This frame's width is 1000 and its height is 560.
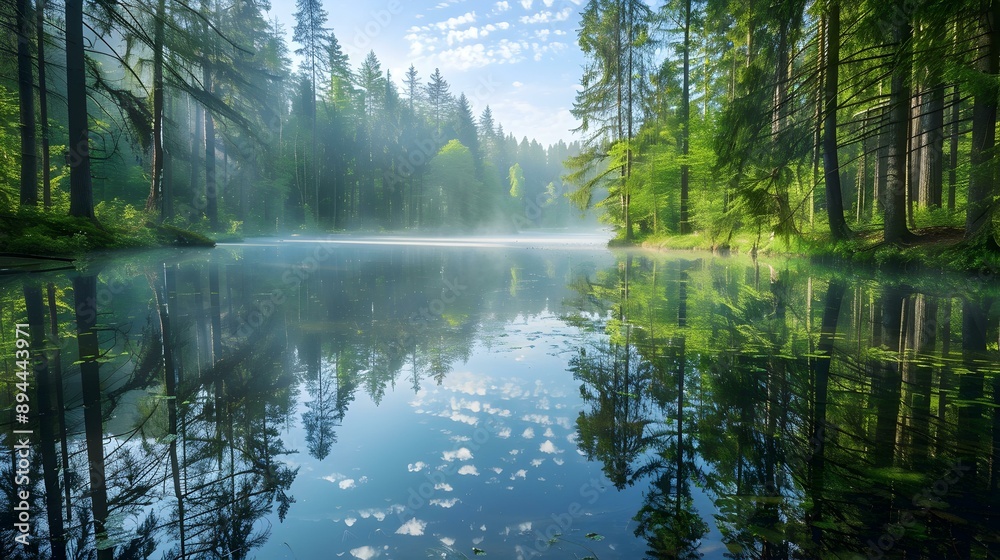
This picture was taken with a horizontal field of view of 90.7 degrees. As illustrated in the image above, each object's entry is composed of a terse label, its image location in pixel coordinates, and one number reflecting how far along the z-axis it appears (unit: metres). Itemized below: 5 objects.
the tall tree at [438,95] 64.88
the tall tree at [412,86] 63.19
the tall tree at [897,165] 12.11
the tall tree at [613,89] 28.48
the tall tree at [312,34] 46.47
